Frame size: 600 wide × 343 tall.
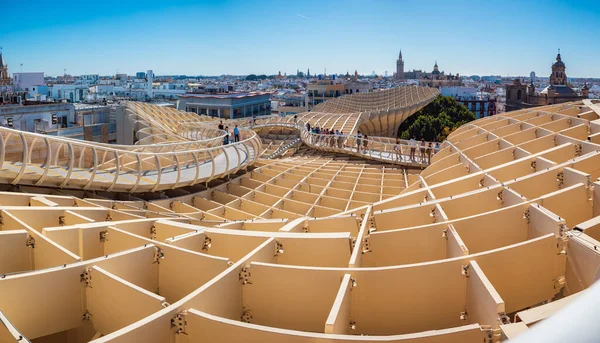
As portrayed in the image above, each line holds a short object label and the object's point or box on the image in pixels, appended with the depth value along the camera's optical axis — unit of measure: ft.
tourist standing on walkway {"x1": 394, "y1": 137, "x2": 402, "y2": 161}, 81.45
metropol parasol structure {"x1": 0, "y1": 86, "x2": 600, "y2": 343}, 21.48
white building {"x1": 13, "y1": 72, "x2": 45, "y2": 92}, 233.14
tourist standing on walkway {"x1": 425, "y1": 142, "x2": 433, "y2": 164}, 76.74
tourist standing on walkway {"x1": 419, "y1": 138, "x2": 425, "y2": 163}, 77.77
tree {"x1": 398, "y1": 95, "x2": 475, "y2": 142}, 207.10
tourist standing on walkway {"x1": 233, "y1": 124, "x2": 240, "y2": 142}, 87.90
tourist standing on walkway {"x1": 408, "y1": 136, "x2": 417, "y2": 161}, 79.58
